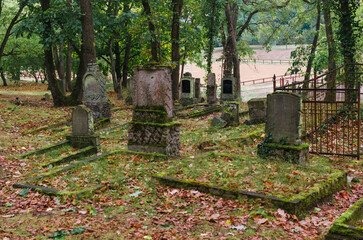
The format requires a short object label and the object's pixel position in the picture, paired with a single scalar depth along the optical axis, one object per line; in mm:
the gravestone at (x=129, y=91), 24027
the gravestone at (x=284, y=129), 9617
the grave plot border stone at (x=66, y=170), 7789
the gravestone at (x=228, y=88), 21688
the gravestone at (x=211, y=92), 22047
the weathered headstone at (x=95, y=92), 16438
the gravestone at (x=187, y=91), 22953
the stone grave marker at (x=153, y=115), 10852
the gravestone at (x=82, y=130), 12141
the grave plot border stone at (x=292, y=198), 6895
